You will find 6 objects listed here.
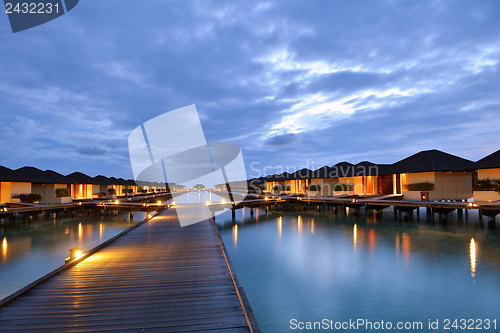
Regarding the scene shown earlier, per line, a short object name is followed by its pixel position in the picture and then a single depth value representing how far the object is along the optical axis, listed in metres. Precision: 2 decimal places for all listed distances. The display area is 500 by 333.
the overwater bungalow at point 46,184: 28.66
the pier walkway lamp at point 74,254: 7.54
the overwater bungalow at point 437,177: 23.34
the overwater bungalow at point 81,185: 34.41
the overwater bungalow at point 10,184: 23.33
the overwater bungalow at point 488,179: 18.37
